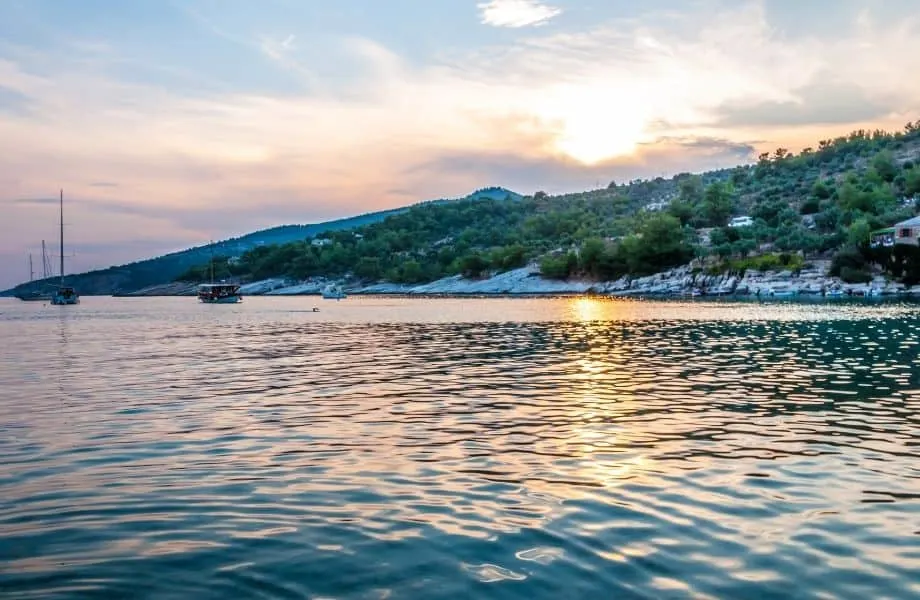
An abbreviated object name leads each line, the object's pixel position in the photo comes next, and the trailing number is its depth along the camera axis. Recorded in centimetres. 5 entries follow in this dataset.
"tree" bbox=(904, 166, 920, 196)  16088
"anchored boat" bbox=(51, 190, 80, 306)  15390
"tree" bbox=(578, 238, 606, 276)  18625
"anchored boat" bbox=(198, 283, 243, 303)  15238
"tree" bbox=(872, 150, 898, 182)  18375
